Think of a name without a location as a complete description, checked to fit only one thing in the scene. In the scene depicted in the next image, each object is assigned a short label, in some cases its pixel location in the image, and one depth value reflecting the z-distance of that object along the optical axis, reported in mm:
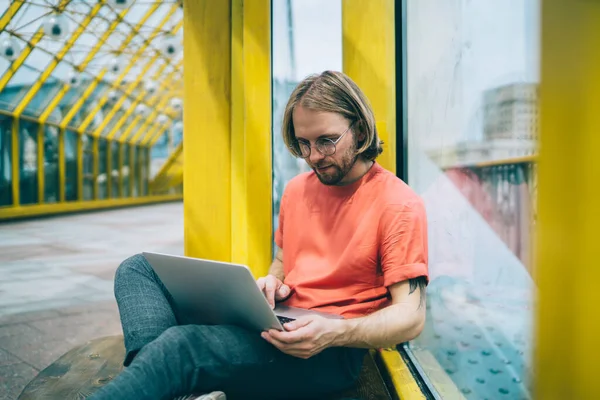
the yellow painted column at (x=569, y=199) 570
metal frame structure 12414
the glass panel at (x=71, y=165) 16641
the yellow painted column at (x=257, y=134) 2848
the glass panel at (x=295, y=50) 2506
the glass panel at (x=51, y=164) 15383
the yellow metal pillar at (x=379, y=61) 2203
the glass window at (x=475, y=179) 1186
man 1346
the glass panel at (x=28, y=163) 14148
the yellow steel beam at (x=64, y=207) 13656
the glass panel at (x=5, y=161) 13406
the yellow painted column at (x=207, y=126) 3080
